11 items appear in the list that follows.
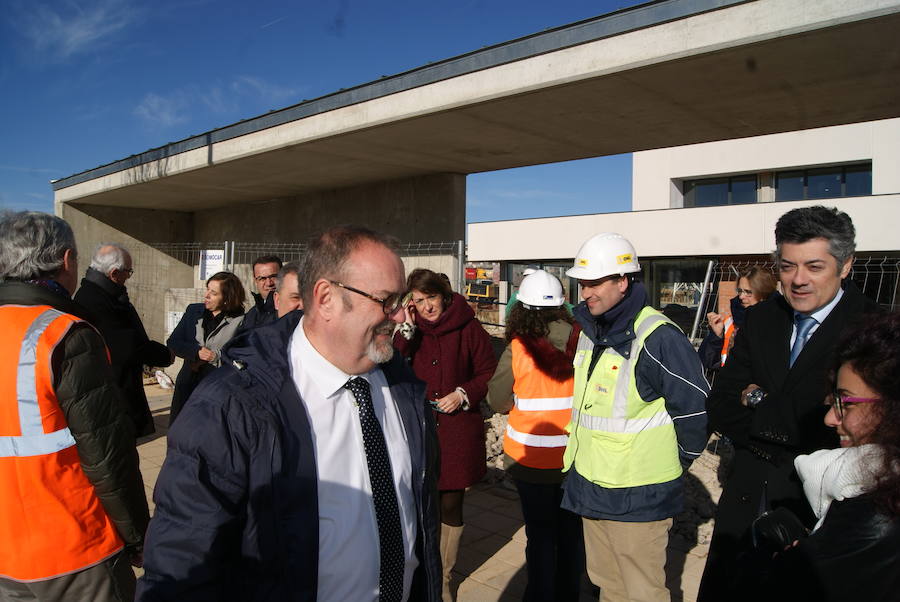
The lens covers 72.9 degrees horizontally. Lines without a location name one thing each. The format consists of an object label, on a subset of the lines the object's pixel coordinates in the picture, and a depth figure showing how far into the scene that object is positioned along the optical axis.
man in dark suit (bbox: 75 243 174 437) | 4.11
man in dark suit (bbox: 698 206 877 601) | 2.39
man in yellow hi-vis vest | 2.84
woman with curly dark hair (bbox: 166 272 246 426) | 4.79
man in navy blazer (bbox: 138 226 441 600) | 1.48
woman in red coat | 3.81
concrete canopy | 4.61
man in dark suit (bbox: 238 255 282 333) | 4.80
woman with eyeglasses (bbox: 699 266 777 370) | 5.32
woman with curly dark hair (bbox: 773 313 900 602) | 1.34
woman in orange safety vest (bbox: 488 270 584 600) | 3.48
